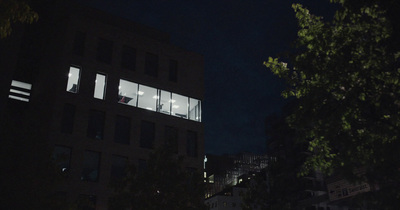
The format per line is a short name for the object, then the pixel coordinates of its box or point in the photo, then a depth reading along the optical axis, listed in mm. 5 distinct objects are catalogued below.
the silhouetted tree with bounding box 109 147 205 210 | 20469
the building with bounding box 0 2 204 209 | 28125
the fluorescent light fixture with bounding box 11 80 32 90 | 36156
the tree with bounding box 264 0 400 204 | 10703
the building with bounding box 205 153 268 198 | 121438
